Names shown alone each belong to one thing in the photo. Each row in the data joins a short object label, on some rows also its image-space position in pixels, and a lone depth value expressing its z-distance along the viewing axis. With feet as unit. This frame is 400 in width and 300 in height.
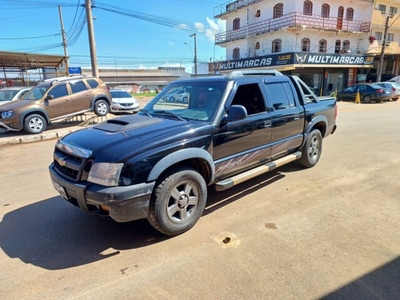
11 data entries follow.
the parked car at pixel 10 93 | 39.73
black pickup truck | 9.03
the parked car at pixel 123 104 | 49.11
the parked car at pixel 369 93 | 65.57
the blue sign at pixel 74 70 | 68.36
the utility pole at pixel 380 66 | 89.83
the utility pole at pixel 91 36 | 48.03
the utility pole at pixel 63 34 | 88.58
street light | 134.15
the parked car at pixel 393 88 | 67.05
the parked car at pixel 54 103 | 30.37
